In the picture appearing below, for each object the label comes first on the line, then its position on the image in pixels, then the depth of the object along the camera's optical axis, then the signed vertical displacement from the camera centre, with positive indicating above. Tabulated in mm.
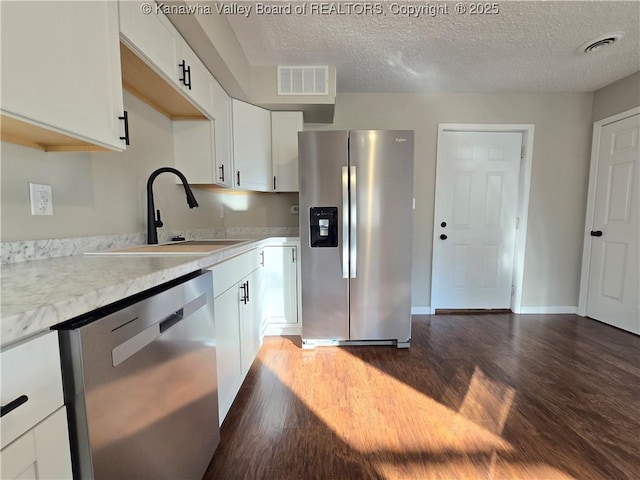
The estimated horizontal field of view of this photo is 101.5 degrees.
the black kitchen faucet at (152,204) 1531 +77
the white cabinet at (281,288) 2338 -636
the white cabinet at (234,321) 1288 -606
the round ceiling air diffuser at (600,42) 1923 +1359
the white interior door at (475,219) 2920 -2
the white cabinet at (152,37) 1070 +820
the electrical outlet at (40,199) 1000 +69
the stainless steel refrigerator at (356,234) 2070 -129
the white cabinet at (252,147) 2293 +650
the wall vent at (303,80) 2289 +1207
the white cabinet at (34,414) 411 -338
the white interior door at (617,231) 2463 -116
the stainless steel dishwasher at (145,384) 548 -454
